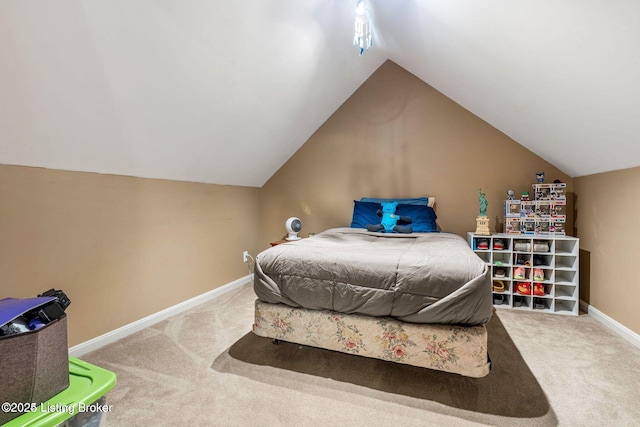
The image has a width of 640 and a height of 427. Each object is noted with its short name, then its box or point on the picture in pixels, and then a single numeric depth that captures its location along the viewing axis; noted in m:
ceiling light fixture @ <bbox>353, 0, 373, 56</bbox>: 2.30
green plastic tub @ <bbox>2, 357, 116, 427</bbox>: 0.86
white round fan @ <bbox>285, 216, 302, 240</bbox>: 3.73
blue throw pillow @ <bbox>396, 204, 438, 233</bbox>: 3.23
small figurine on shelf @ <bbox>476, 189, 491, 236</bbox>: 3.06
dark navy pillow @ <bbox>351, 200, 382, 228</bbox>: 3.48
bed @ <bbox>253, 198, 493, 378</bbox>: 1.59
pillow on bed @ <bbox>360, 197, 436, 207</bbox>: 3.51
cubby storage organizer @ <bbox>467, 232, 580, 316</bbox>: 2.79
